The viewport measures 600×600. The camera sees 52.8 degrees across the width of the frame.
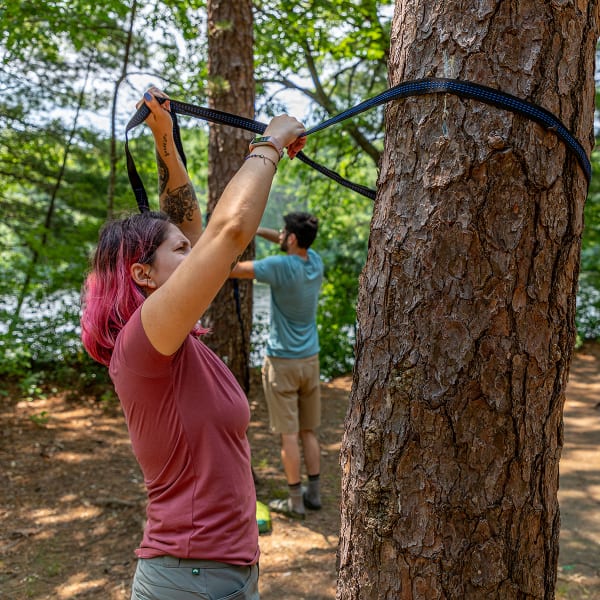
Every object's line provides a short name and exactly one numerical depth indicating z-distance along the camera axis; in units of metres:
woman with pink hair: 1.57
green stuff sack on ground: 4.31
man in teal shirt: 4.66
